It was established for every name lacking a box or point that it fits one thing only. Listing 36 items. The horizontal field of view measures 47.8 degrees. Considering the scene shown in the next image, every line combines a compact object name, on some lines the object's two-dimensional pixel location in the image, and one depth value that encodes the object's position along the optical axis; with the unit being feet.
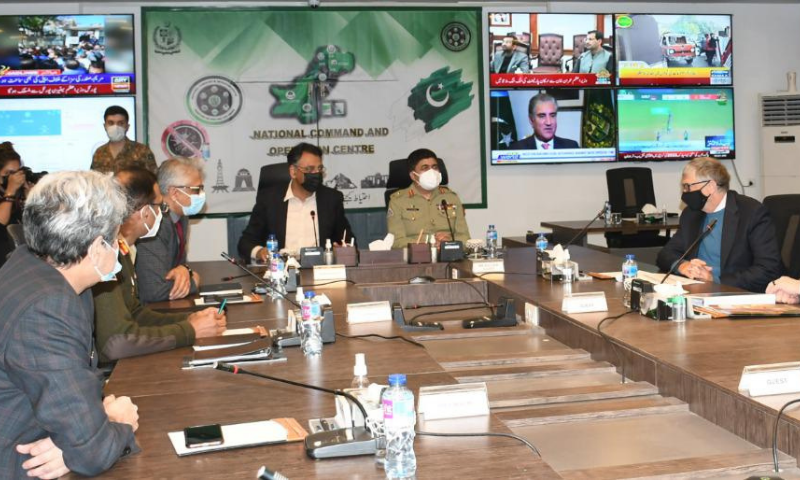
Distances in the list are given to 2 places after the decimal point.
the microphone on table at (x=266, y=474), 4.56
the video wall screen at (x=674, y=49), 26.76
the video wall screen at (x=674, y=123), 26.86
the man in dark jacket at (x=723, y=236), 13.39
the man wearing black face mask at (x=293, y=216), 18.02
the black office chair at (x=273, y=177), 18.92
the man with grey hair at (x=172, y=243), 12.56
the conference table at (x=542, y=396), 5.48
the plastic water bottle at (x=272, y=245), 16.06
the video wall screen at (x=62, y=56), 24.59
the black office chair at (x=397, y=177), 19.99
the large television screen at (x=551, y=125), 26.35
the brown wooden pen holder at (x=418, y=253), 15.71
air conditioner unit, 27.40
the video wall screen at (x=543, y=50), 26.27
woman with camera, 19.39
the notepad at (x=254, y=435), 5.61
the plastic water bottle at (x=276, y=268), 12.60
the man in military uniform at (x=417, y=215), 18.26
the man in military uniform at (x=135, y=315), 8.61
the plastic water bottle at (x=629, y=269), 12.20
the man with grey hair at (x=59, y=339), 5.28
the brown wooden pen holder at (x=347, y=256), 15.72
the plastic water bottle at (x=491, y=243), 16.20
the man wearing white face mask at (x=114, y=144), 21.12
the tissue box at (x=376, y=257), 15.88
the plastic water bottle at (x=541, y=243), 14.51
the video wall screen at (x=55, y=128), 24.64
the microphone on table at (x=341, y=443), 5.37
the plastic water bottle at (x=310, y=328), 8.43
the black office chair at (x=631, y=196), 24.73
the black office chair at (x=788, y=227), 14.28
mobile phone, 5.59
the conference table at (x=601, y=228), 22.18
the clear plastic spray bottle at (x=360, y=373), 6.65
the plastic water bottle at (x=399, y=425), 5.19
